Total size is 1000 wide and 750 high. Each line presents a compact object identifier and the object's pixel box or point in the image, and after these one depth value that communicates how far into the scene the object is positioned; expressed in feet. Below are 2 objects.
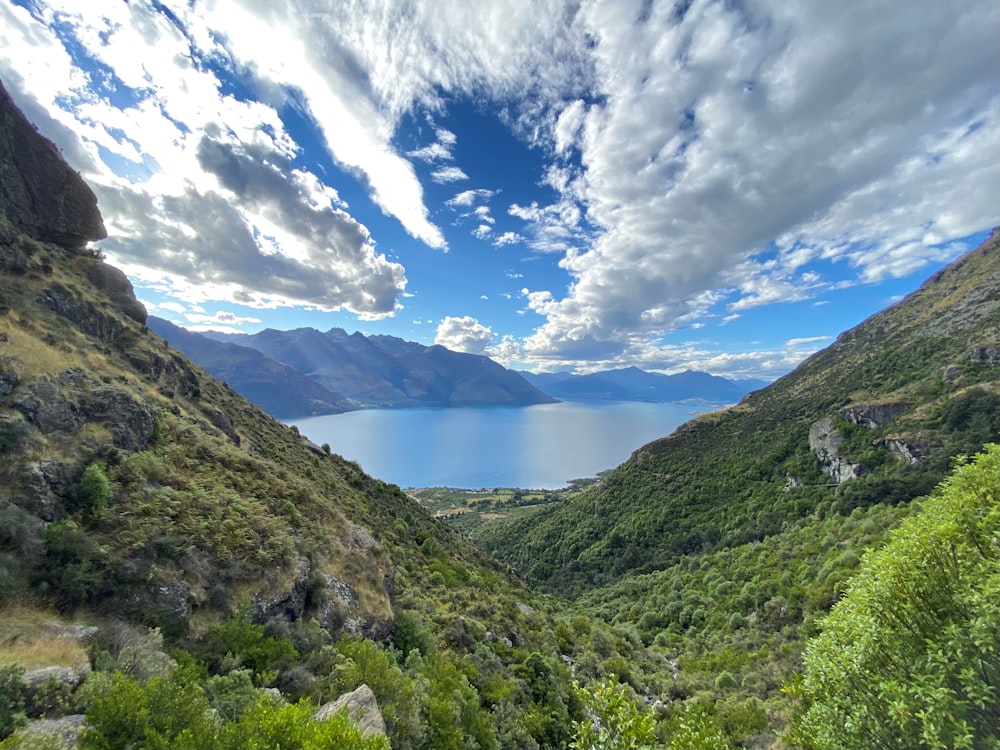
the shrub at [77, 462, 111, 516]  38.50
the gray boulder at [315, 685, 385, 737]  28.45
